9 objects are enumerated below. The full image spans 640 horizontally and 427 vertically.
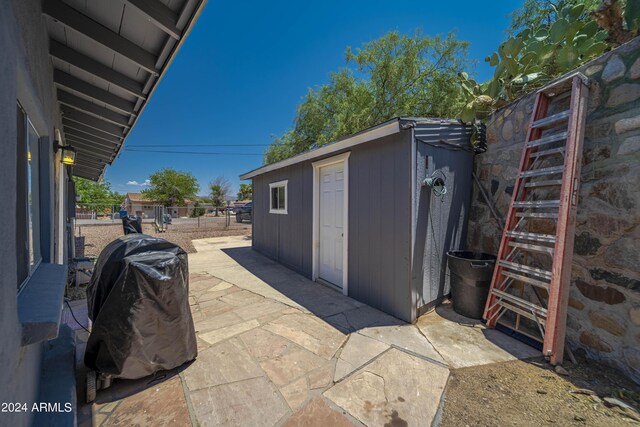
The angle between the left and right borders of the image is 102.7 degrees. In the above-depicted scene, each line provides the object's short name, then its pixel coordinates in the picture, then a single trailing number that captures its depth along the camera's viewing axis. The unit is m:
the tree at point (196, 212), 32.78
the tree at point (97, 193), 29.68
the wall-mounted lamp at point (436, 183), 3.22
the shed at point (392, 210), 3.21
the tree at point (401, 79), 9.33
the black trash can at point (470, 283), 3.12
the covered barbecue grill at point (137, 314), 1.91
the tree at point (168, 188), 34.84
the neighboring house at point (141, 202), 33.34
